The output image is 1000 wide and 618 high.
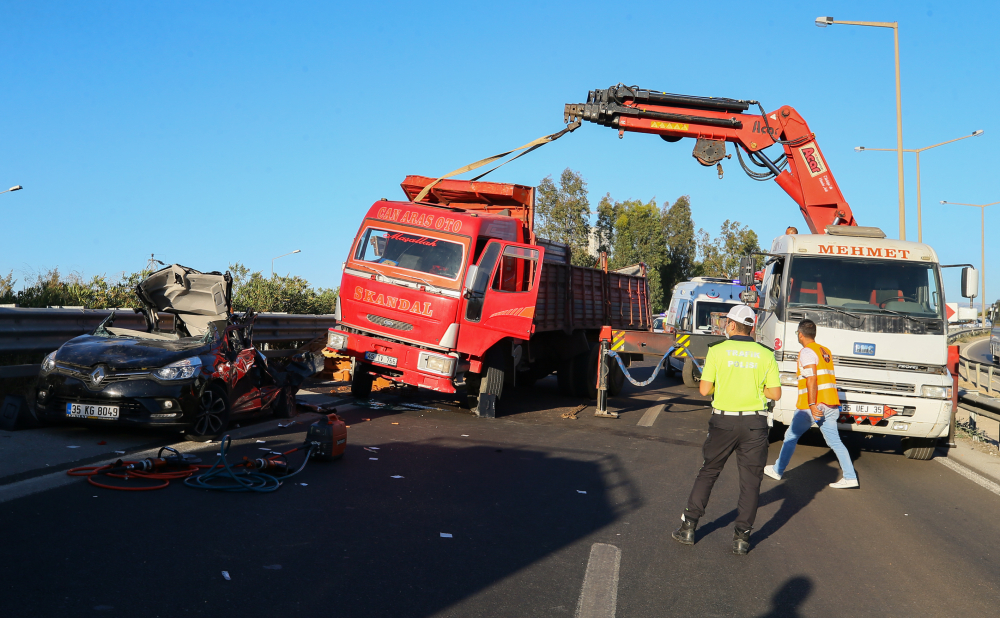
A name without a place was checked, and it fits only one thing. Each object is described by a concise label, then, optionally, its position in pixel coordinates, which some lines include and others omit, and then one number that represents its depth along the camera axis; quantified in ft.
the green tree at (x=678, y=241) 188.03
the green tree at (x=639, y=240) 176.45
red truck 36.83
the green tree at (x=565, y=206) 164.14
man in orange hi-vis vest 27.86
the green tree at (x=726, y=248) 187.42
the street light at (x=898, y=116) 59.26
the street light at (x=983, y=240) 157.94
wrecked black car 25.23
